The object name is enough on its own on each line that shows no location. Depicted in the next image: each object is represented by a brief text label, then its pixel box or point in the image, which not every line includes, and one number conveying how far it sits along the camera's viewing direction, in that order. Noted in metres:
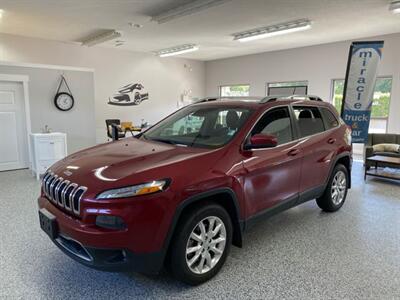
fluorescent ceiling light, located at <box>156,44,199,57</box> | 8.63
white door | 6.20
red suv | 1.83
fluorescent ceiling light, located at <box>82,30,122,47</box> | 6.99
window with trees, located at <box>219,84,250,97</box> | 10.67
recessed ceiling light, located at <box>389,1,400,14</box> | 4.99
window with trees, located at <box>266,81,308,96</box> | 9.17
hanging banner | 5.61
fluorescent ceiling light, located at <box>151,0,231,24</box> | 4.85
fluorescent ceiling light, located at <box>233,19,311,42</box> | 6.19
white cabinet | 5.66
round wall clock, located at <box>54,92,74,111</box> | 6.78
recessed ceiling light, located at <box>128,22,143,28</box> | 6.30
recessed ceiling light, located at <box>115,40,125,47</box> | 8.04
